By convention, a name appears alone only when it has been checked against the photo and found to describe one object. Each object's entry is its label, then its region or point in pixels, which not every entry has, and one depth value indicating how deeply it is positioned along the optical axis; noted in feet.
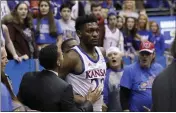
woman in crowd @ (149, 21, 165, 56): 67.25
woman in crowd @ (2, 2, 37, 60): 51.41
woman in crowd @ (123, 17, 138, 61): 64.39
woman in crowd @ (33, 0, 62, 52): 53.77
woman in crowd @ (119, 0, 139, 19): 69.24
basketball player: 32.86
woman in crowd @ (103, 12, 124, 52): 61.00
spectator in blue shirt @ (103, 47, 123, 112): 40.36
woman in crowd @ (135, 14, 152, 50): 66.07
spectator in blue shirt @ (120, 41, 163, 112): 39.92
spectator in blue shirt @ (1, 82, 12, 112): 25.60
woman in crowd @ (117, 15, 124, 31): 64.84
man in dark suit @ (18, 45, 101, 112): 28.45
